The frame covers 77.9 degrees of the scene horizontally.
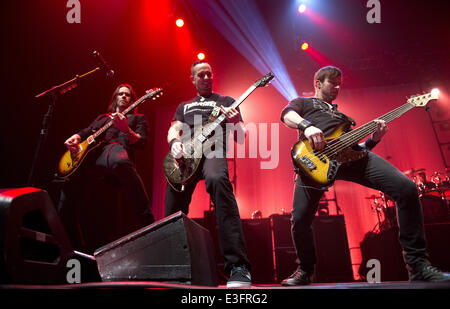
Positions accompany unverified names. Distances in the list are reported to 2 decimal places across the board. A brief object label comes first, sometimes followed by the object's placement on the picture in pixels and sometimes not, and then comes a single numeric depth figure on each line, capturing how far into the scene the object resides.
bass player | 2.07
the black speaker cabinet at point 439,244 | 4.30
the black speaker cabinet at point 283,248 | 5.47
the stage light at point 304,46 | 7.72
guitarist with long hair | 3.22
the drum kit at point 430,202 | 5.63
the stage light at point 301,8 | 6.61
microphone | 3.42
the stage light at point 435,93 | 2.61
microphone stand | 3.11
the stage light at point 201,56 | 7.59
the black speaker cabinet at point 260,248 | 5.30
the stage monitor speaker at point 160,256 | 1.79
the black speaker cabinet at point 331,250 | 5.00
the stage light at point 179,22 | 6.31
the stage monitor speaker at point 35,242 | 1.36
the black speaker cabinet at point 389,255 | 4.64
